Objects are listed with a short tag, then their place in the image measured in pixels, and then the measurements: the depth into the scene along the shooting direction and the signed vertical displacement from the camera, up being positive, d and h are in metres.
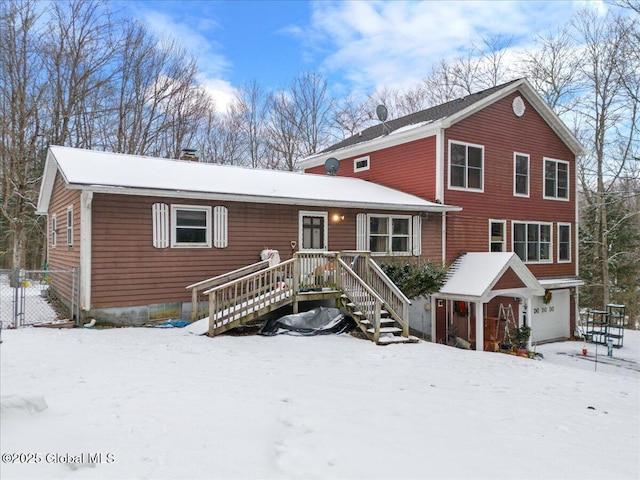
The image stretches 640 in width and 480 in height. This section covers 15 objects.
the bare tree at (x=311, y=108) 31.44 +10.51
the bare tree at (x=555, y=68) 25.47 +11.24
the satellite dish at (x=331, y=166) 19.03 +3.69
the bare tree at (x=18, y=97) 18.72 +6.79
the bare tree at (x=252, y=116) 31.23 +9.76
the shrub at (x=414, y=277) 12.95 -0.87
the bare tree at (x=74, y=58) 20.83 +9.46
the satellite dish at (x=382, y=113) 19.22 +6.13
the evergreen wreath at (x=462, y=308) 14.51 -2.05
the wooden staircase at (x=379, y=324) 9.67 -1.87
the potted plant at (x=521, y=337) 14.22 -2.96
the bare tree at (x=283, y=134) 31.02 +8.43
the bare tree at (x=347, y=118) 31.97 +9.80
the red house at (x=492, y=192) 14.59 +2.27
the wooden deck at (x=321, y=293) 9.70 -1.12
